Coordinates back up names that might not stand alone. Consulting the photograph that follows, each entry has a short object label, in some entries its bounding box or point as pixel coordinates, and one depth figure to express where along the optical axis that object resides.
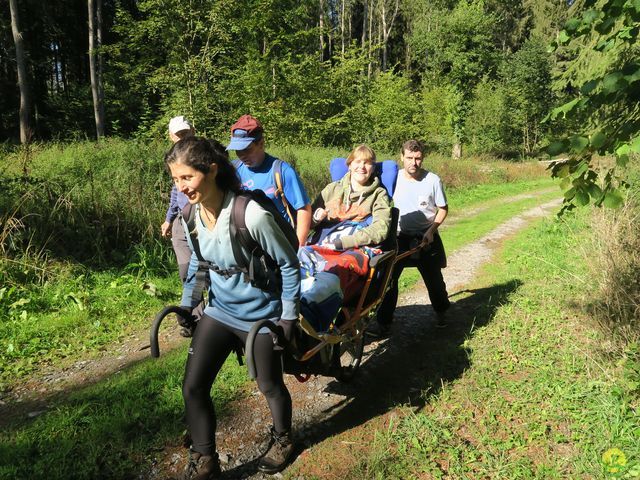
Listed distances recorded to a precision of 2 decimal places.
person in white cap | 4.68
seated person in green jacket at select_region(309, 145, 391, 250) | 3.96
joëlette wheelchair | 2.63
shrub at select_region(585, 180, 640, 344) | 4.29
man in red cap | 3.92
